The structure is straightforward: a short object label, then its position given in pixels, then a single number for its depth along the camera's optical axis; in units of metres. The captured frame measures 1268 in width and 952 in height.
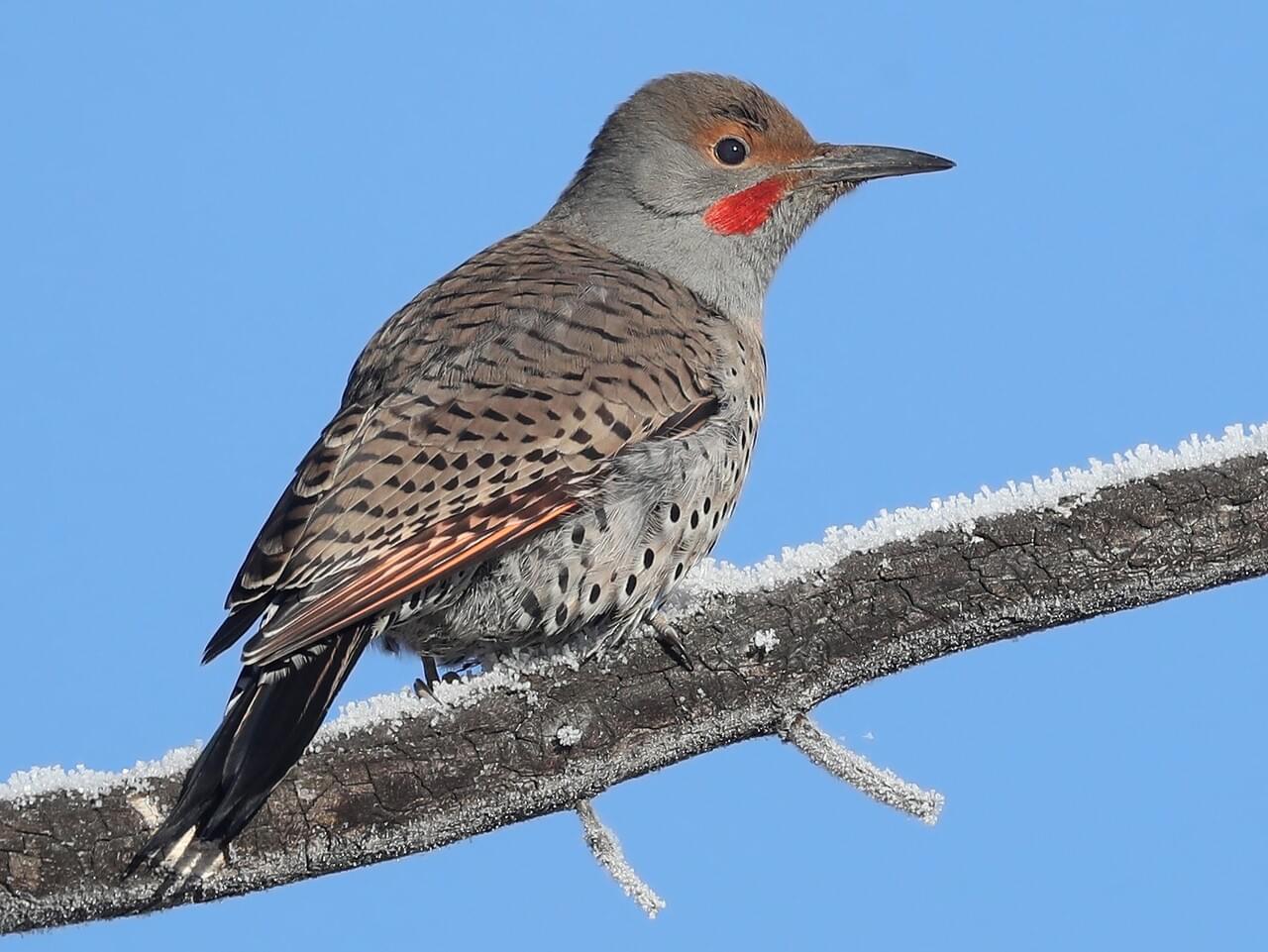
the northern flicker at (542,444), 7.12
